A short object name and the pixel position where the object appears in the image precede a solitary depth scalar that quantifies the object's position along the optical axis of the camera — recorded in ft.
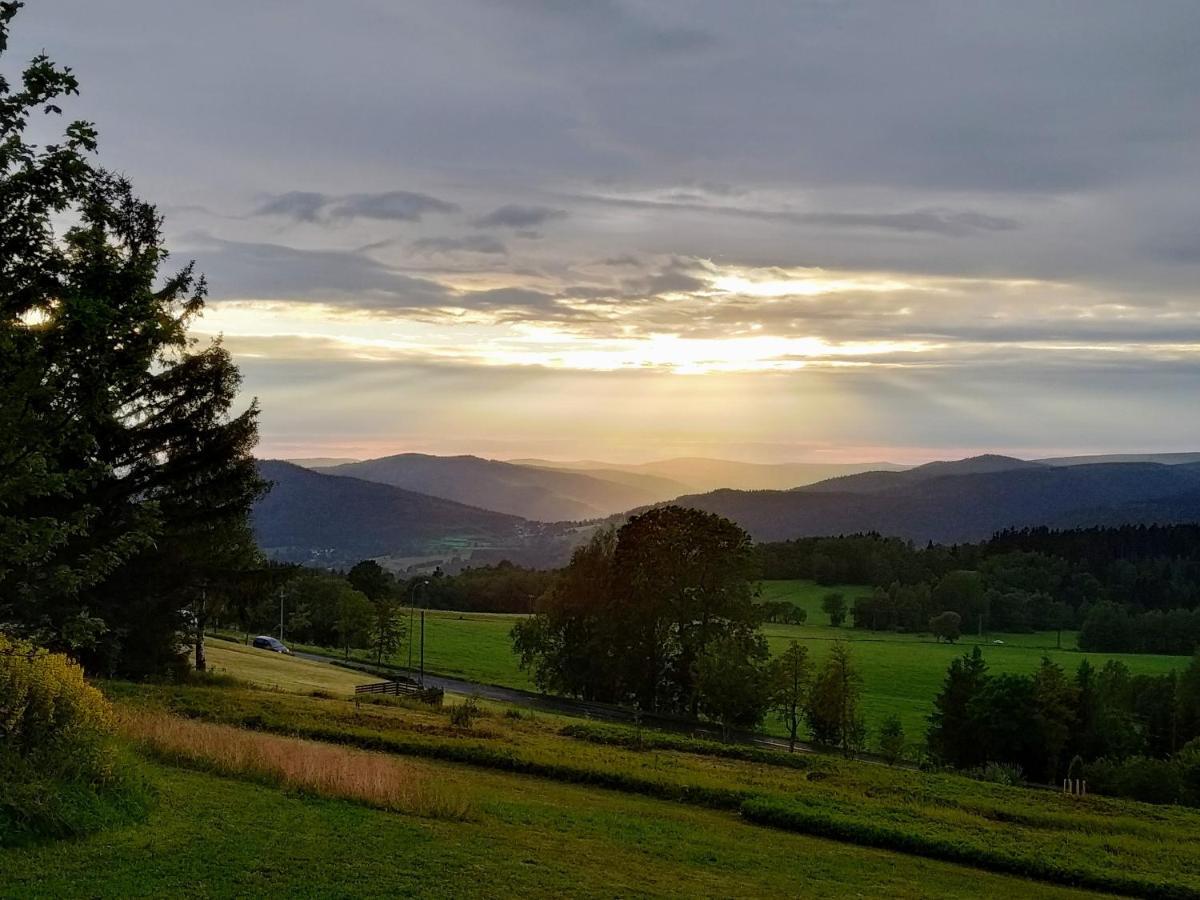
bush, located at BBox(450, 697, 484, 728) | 104.14
